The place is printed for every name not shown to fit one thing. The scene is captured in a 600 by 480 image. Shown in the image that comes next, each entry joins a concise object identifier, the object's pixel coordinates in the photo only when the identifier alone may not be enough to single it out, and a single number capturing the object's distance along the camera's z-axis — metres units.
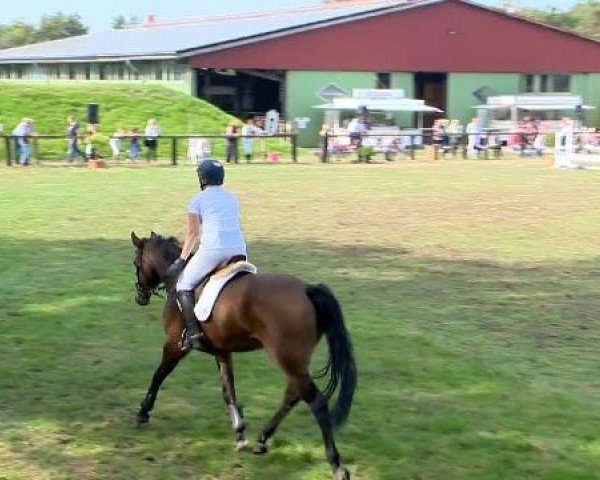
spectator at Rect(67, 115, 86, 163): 30.97
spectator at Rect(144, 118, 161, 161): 32.25
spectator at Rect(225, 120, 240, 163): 32.28
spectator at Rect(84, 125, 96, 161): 31.06
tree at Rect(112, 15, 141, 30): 134.80
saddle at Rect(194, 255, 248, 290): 6.29
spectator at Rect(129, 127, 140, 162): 31.81
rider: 6.27
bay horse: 5.69
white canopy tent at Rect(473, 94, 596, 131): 45.50
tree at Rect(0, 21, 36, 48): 129.12
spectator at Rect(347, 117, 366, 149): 34.78
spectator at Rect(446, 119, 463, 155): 36.81
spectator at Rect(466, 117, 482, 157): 36.53
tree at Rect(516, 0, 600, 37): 118.62
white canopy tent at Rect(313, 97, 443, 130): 42.69
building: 45.28
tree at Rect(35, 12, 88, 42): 124.56
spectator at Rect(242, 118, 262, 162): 32.96
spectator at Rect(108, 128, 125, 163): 31.66
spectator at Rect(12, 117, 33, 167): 30.25
